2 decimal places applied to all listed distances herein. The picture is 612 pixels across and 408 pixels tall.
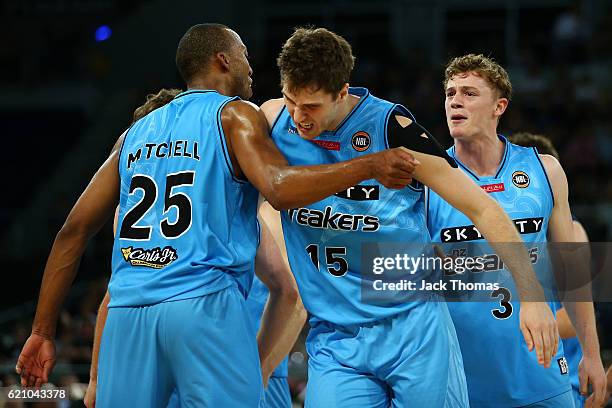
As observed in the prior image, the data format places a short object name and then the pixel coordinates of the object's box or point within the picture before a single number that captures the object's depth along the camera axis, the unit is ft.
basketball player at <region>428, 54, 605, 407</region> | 31.68
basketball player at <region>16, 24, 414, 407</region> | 24.98
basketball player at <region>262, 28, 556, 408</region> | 25.59
